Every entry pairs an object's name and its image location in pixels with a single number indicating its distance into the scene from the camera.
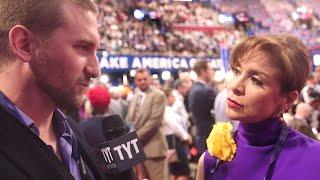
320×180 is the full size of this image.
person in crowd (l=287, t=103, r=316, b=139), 3.01
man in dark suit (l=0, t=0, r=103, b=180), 1.17
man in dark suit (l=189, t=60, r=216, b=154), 5.09
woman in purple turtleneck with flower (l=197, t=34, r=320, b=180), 1.41
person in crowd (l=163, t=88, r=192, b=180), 6.01
